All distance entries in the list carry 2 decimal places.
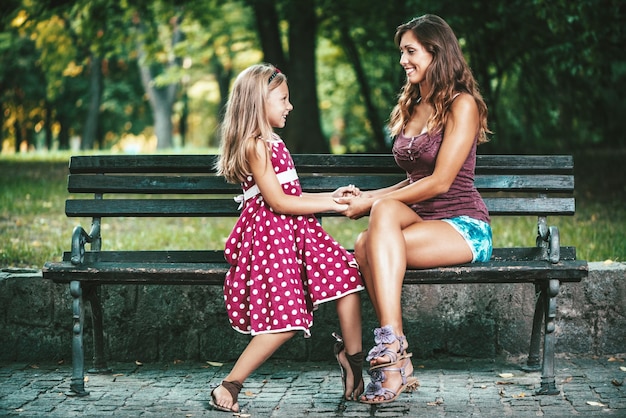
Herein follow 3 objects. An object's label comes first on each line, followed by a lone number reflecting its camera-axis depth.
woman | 4.44
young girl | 4.57
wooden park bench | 5.35
